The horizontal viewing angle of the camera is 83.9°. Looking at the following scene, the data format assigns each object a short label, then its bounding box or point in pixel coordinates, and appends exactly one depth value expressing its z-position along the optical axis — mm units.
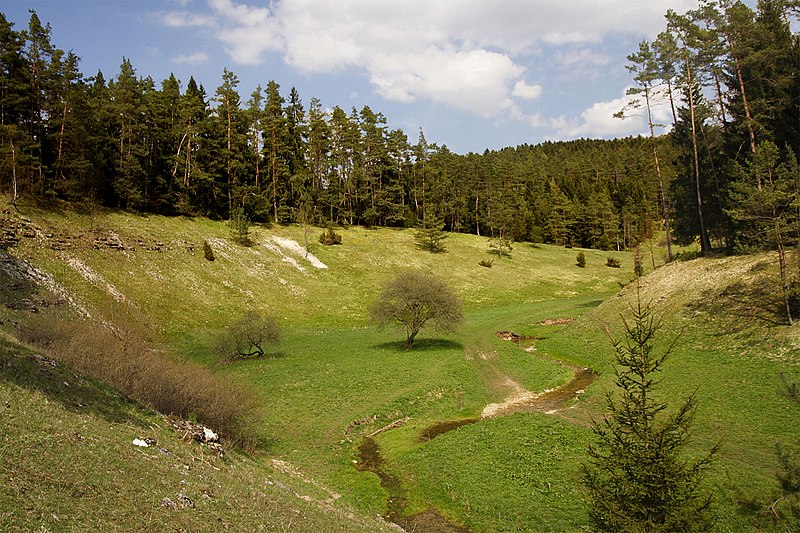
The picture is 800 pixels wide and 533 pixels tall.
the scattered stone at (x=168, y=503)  9941
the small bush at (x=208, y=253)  59688
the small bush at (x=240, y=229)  66500
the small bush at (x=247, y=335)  38094
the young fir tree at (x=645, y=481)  9344
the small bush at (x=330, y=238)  78375
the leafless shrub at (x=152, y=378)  19703
